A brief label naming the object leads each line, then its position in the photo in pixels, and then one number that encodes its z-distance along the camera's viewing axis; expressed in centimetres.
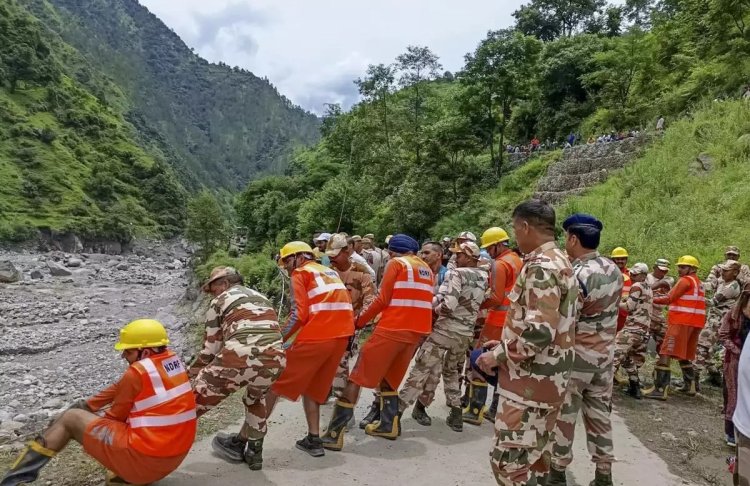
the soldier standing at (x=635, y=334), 752
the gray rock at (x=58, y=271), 3562
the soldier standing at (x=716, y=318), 724
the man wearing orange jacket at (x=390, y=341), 523
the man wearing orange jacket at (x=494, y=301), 594
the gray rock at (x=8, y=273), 2936
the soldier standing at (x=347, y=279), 594
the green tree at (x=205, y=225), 3453
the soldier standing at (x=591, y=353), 399
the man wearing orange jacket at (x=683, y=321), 750
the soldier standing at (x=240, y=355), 430
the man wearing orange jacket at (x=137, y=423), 362
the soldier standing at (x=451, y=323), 565
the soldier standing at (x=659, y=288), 855
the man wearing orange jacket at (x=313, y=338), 483
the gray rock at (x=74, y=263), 4103
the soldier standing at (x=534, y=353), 324
